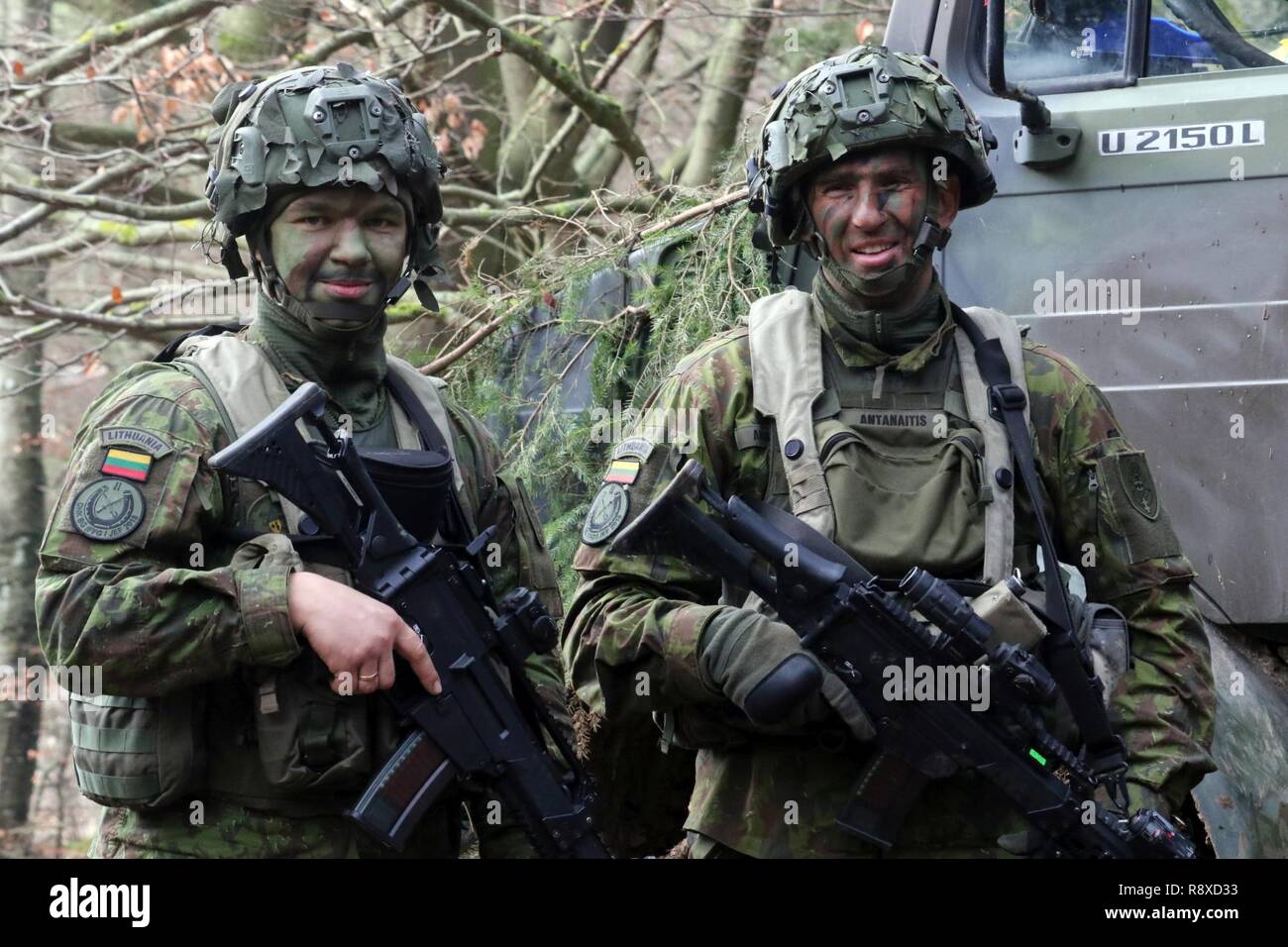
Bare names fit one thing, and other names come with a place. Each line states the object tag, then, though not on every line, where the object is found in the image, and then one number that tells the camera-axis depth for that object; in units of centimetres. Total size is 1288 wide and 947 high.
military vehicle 448
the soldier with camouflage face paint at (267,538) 312
